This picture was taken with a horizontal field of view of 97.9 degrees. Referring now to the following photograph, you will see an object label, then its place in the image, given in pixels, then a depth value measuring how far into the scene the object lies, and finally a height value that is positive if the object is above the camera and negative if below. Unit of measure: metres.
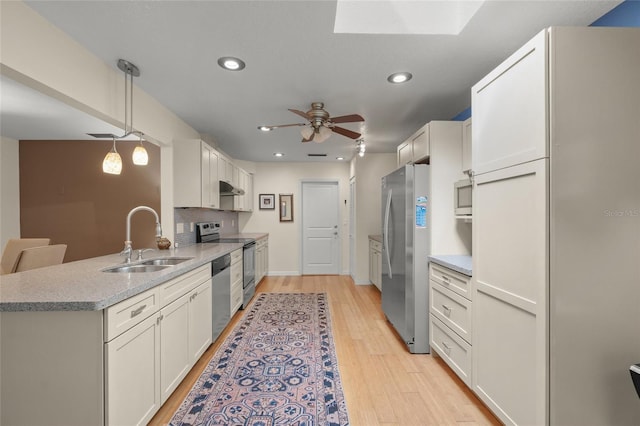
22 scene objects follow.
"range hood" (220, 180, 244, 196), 3.99 +0.38
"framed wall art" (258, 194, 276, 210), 6.07 +0.29
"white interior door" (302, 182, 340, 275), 6.13 -0.20
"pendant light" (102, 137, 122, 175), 2.11 +0.39
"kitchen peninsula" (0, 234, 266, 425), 1.25 -0.63
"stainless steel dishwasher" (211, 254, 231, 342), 2.76 -0.83
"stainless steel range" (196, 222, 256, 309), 3.86 -0.51
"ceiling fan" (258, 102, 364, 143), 2.61 +0.89
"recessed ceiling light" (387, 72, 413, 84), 2.25 +1.13
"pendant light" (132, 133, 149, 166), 2.30 +0.49
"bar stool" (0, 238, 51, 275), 3.15 -0.39
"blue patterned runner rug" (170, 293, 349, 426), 1.77 -1.29
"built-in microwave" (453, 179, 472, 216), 2.34 +0.15
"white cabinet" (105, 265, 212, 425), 1.35 -0.82
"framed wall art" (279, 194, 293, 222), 6.08 +0.16
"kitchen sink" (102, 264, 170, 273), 2.08 -0.43
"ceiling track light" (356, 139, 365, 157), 3.72 +0.92
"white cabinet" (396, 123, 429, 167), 2.72 +0.72
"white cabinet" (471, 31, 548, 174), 1.30 +0.55
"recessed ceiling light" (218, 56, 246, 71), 2.01 +1.12
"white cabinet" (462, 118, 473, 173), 2.56 +0.63
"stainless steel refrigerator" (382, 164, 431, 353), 2.63 -0.39
